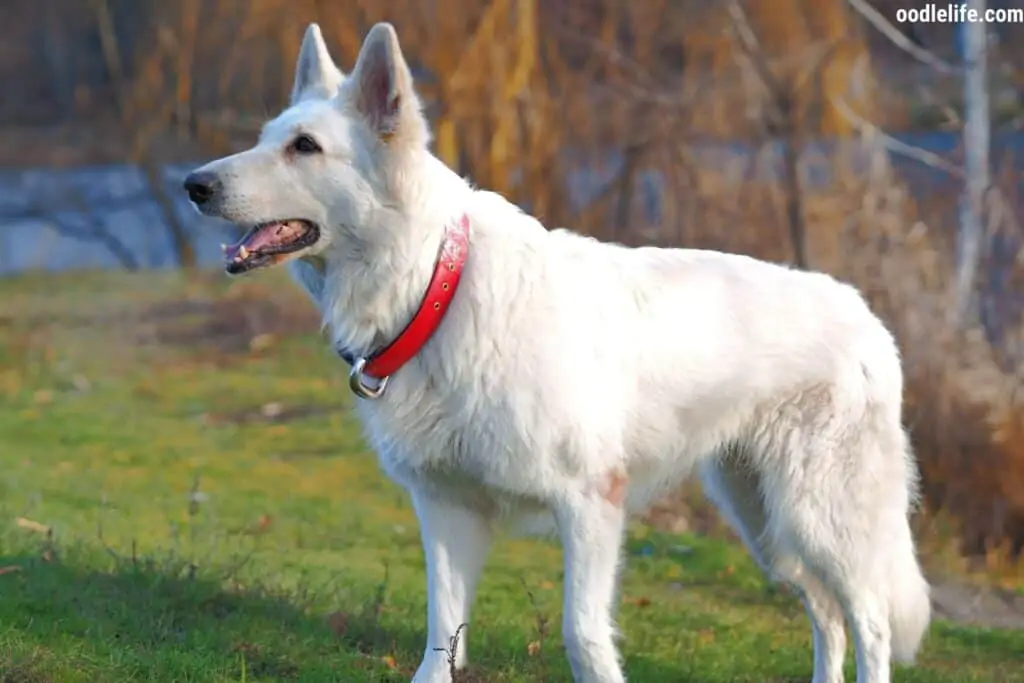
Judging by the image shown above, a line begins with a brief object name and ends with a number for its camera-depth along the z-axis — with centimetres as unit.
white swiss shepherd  429
